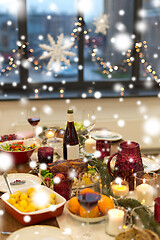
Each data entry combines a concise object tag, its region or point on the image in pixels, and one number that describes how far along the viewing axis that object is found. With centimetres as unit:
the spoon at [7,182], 127
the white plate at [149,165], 156
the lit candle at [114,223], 104
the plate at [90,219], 108
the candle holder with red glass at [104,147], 176
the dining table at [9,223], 108
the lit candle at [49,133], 202
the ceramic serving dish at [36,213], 108
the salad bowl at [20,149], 167
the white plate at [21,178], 139
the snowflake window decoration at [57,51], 333
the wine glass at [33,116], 203
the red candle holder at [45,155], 166
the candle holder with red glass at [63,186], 126
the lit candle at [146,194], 123
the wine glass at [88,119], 194
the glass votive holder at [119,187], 127
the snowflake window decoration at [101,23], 338
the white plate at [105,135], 207
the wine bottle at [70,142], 162
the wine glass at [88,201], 101
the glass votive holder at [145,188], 123
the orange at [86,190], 105
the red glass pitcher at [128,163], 136
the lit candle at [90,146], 178
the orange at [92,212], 109
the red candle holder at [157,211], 104
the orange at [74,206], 112
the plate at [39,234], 100
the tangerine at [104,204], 110
